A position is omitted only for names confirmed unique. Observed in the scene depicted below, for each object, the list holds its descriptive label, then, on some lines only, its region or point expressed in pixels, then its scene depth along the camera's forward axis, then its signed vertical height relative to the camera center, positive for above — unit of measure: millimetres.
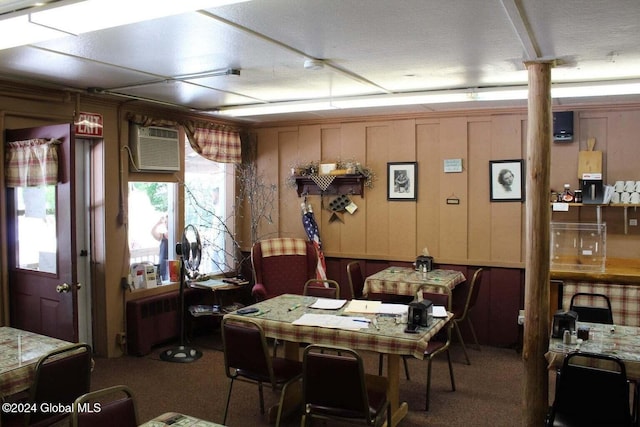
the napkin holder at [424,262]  5819 -716
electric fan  5227 -696
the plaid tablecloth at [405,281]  5258 -834
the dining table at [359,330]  3316 -864
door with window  4059 -402
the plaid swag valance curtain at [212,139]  6078 +706
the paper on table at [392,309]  3914 -835
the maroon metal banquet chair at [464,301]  5156 -1104
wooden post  3564 -326
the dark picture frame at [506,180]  5715 +183
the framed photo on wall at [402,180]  6191 +199
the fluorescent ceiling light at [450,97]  4273 +894
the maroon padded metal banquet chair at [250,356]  3385 -1023
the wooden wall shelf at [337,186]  6438 +140
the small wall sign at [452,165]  5958 +359
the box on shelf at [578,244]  5254 -487
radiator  5391 -1288
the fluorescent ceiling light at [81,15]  2230 +830
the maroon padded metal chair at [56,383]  2693 -967
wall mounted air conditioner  5477 +520
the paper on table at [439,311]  3822 -835
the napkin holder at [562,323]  3295 -783
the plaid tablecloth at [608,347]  2920 -887
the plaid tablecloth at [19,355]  2662 -853
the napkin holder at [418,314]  3533 -777
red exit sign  4887 +674
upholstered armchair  6172 -784
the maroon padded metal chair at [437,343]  4109 -1176
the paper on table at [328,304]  4098 -838
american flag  6355 -424
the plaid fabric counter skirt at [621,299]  4672 -898
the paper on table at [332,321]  3548 -852
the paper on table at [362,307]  3963 -833
